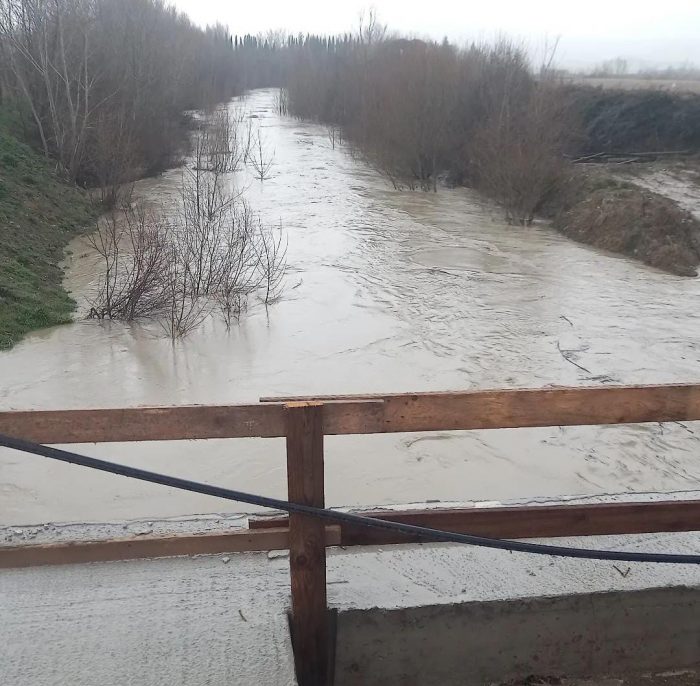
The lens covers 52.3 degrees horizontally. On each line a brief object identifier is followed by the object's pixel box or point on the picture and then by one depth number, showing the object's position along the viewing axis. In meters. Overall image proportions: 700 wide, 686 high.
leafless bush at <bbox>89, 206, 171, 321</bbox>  10.26
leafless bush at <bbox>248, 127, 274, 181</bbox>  24.89
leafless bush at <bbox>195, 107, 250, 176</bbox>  19.42
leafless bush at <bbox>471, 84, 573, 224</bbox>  19.33
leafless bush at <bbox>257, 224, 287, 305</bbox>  11.90
